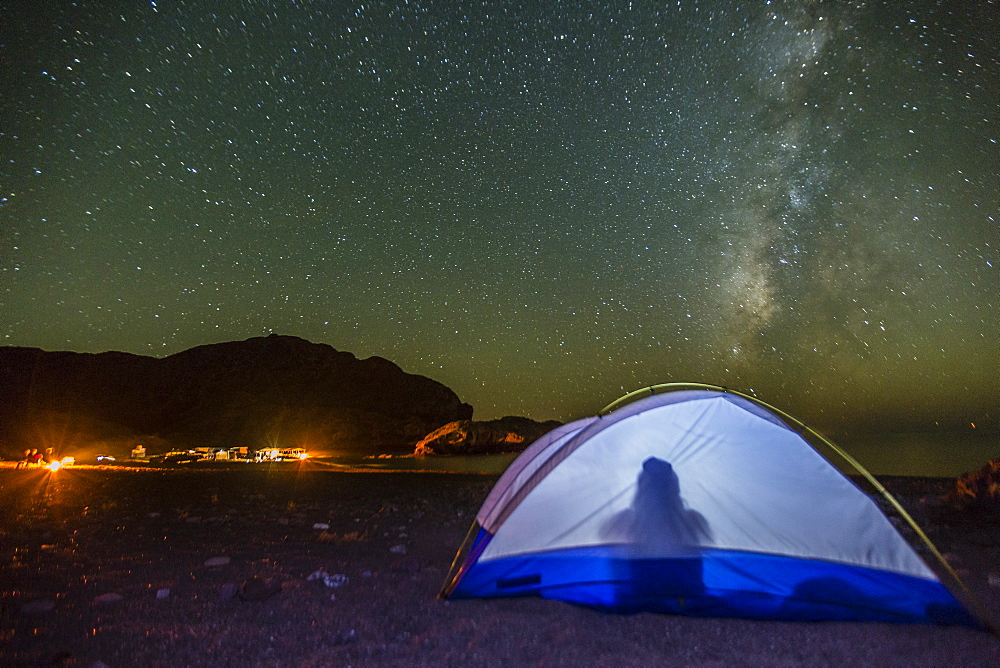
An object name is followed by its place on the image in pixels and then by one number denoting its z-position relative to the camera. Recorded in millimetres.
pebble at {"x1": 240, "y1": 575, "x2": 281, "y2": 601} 5324
